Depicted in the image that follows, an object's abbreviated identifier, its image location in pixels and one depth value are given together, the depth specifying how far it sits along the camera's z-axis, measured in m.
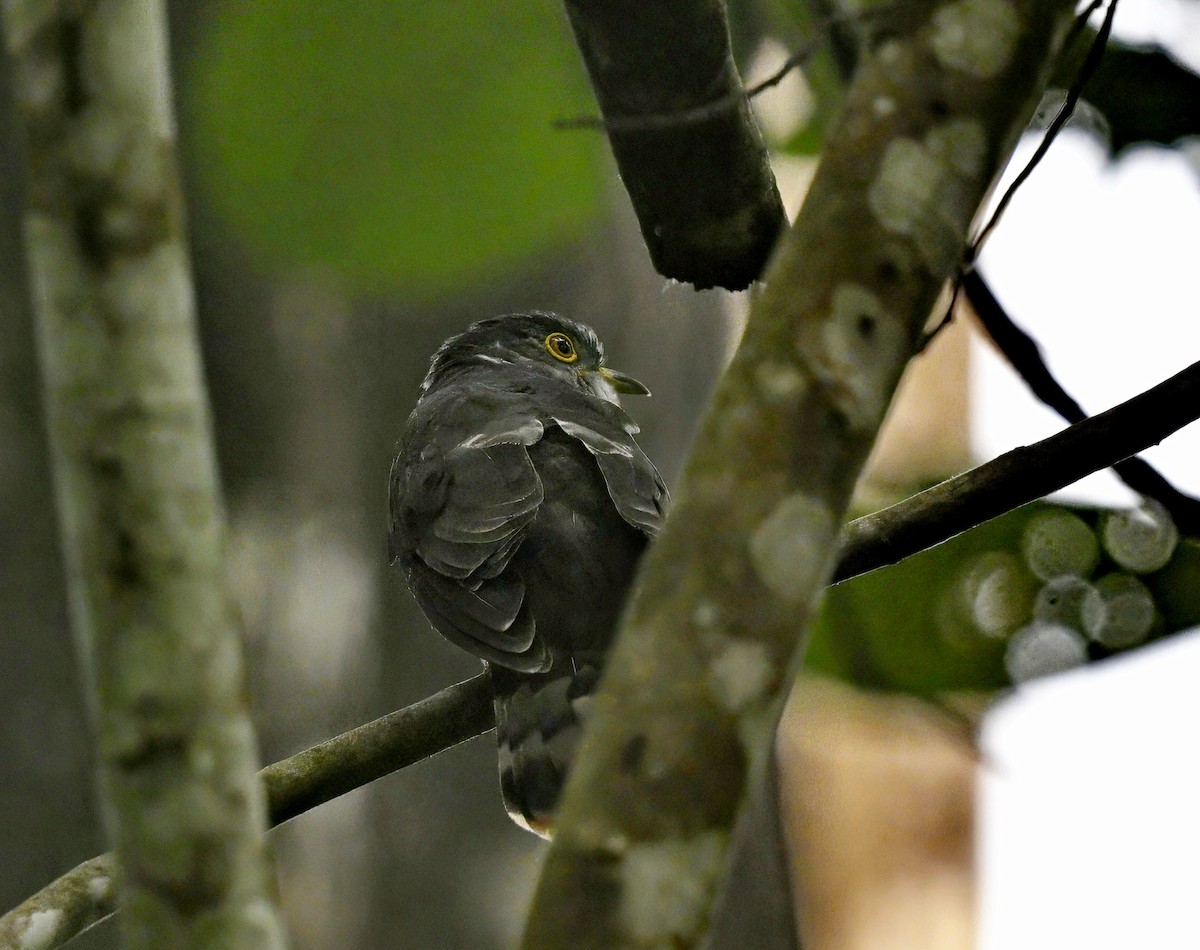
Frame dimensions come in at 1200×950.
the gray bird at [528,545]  6.84
